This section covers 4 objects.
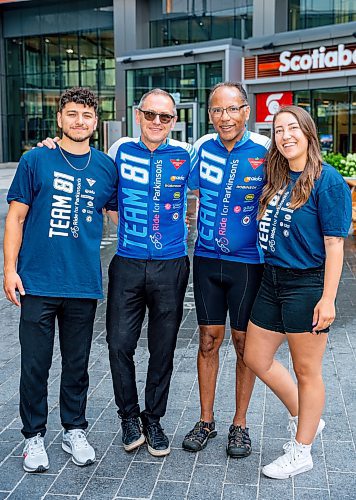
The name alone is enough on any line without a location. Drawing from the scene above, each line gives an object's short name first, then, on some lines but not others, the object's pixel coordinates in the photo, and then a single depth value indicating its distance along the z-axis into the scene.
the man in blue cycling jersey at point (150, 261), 3.76
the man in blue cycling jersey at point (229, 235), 3.71
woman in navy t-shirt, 3.32
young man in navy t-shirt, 3.59
